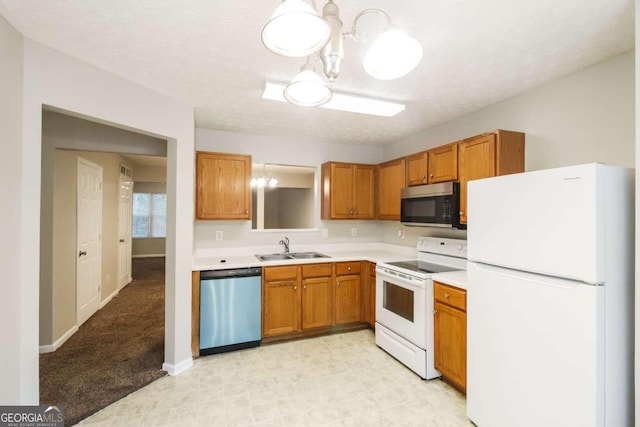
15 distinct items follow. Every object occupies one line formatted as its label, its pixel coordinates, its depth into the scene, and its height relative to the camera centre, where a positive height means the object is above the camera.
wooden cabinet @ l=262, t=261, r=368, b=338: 3.22 -0.94
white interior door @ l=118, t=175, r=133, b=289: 5.28 -0.34
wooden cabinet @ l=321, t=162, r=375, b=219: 3.87 +0.33
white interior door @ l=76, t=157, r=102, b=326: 3.53 -0.31
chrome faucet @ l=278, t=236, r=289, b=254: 3.86 -0.37
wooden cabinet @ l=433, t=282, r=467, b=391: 2.27 -0.95
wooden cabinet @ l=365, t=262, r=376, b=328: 3.46 -0.97
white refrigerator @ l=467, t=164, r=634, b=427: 1.38 -0.43
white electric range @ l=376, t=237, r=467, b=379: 2.58 -0.82
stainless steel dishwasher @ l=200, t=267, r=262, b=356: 2.94 -0.97
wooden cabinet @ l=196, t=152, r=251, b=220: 3.24 +0.33
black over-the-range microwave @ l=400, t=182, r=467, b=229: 2.70 +0.10
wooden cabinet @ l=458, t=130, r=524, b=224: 2.36 +0.50
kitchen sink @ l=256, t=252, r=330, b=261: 3.51 -0.51
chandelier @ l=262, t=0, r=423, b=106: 0.91 +0.60
